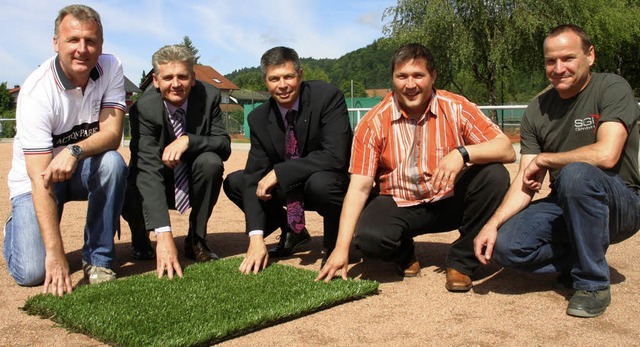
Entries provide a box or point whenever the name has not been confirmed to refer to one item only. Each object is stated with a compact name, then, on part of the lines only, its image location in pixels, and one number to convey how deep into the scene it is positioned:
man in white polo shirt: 3.54
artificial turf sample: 2.82
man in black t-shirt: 3.17
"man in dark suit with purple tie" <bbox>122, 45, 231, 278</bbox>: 4.18
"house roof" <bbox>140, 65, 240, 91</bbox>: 74.56
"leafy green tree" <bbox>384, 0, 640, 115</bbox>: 24.89
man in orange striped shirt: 3.61
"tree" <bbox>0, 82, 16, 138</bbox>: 45.00
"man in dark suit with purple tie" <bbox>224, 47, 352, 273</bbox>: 4.07
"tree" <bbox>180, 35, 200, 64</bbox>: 81.86
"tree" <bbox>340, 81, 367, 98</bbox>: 83.26
